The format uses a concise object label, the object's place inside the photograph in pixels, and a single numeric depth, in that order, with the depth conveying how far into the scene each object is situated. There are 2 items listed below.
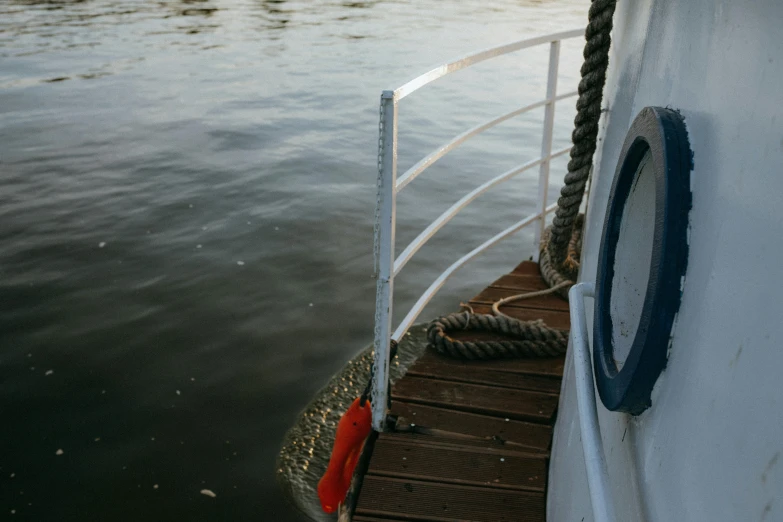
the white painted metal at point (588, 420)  0.77
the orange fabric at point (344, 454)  2.48
